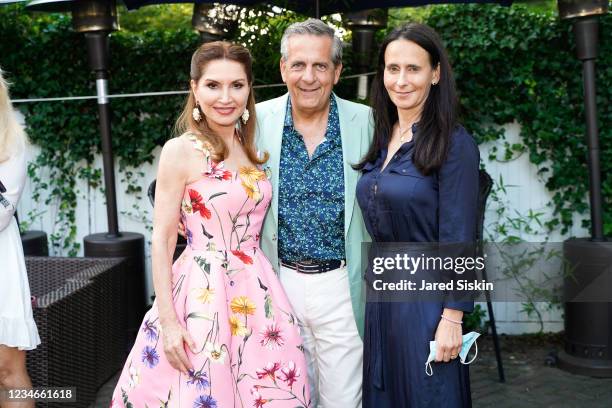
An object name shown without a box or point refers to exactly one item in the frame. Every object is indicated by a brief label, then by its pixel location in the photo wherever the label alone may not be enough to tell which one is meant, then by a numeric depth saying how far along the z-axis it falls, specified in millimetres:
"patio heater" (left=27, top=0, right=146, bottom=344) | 5137
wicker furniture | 3758
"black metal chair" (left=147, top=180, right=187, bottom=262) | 4899
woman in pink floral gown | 2502
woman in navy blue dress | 2545
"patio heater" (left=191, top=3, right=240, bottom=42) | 5078
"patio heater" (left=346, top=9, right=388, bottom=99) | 5191
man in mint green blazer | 2914
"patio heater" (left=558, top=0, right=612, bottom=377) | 4734
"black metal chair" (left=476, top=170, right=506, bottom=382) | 4594
